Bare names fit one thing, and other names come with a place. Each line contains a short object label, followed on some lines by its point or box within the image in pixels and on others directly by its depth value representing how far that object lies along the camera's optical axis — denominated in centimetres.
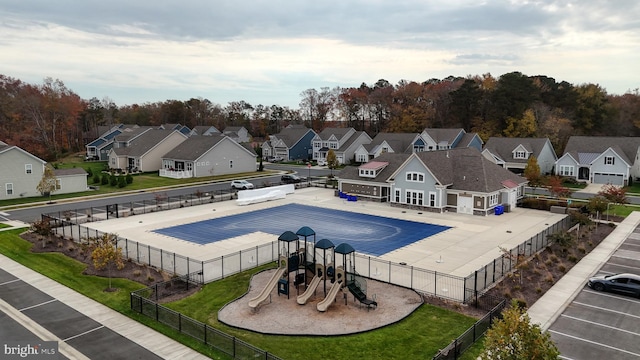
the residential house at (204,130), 12131
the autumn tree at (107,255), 2556
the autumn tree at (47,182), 4972
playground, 2008
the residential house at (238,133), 12431
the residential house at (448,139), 8312
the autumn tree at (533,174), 5659
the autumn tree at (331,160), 7607
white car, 6112
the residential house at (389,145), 8625
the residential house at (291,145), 10088
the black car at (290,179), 6681
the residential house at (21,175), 5019
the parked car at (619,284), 2359
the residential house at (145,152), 7588
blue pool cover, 3500
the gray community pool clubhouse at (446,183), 4525
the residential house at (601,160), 6388
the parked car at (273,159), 9993
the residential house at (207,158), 7131
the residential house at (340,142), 9319
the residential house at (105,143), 9016
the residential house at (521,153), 7069
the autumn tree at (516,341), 1256
